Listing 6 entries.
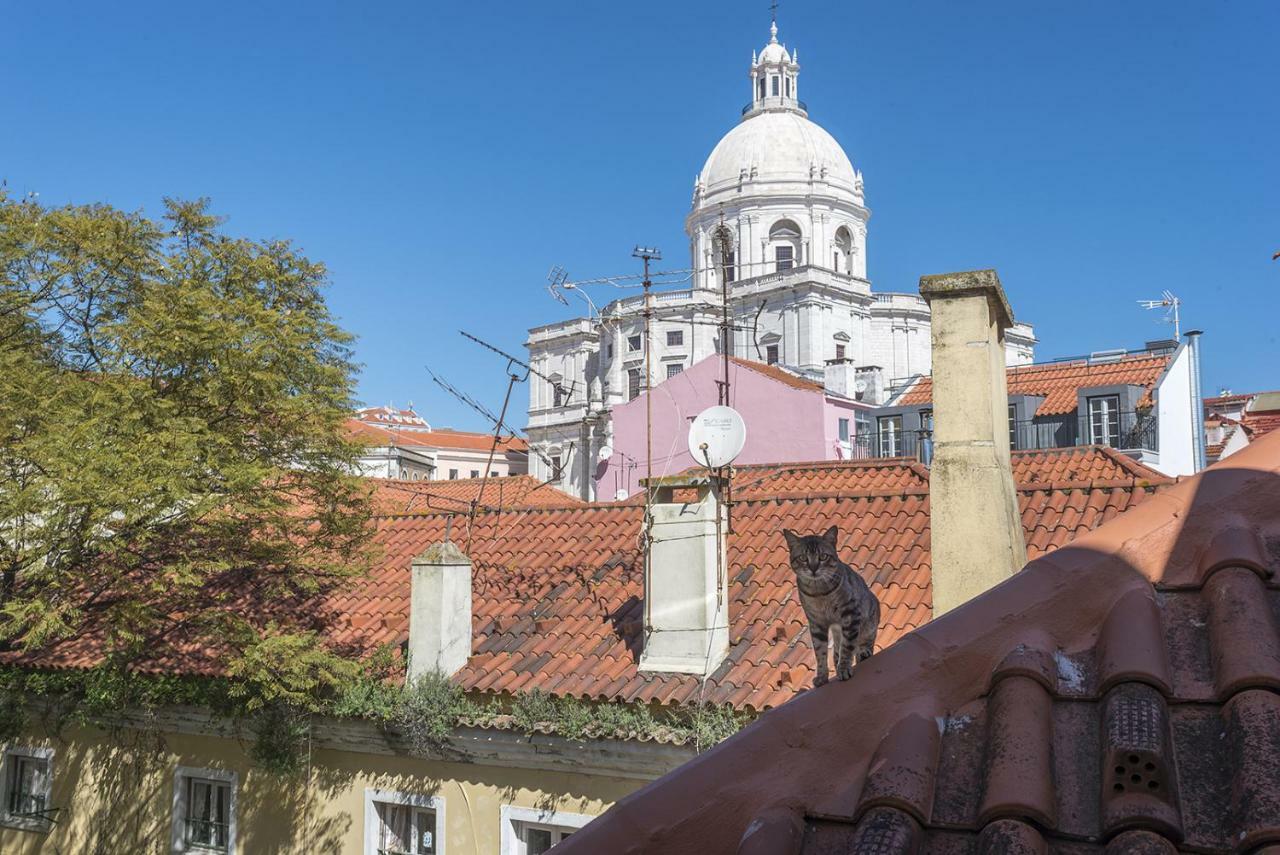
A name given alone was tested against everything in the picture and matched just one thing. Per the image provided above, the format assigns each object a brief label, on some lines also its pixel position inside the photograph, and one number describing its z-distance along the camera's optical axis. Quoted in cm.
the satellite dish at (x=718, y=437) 1160
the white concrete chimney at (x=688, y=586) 1034
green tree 1106
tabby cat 432
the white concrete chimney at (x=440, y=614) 1145
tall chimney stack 838
